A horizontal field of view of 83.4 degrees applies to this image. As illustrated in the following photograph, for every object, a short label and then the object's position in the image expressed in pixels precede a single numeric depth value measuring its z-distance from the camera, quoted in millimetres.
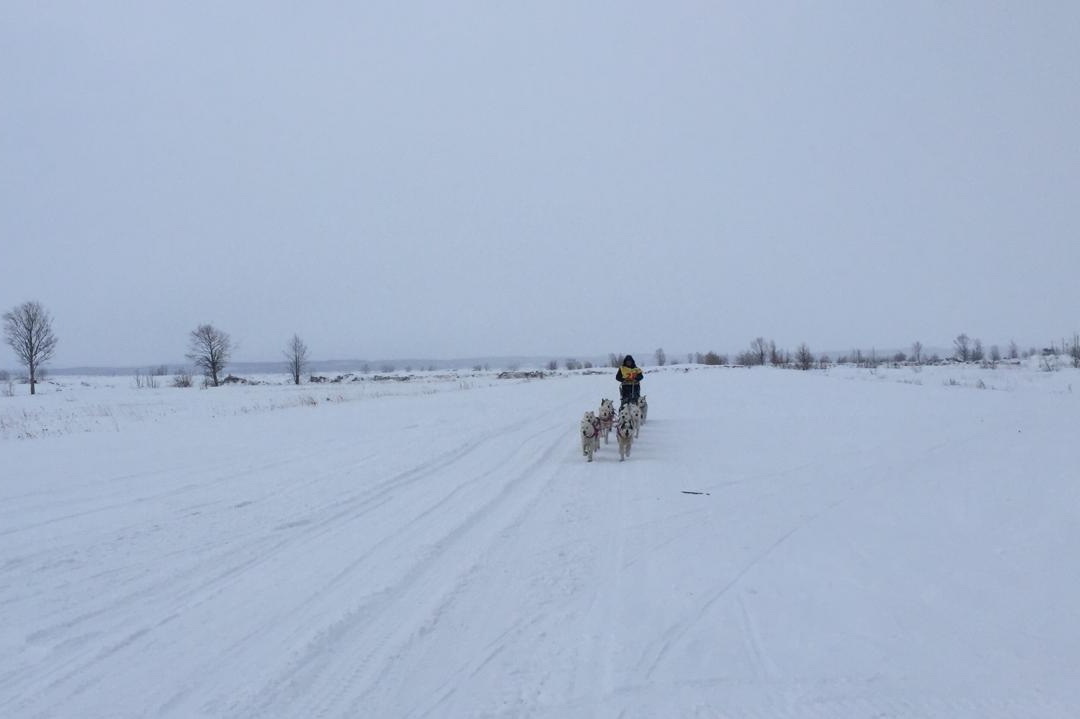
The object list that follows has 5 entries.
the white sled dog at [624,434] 11062
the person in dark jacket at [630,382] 15210
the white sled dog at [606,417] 12105
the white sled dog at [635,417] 12561
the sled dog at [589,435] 11031
